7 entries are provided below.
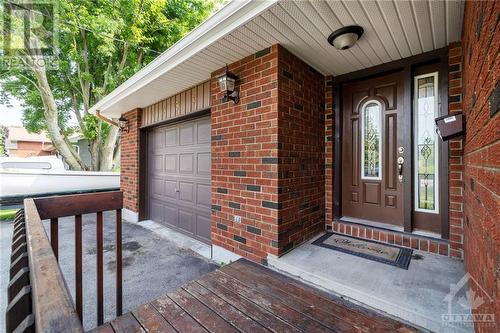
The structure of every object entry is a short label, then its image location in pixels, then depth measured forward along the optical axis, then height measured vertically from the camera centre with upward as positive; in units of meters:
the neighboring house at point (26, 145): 19.22 +1.81
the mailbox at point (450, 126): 1.92 +0.33
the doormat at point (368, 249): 2.26 -0.92
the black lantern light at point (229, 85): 2.65 +0.94
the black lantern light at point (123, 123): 5.39 +1.01
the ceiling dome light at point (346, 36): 2.04 +1.18
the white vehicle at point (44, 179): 7.31 -0.43
